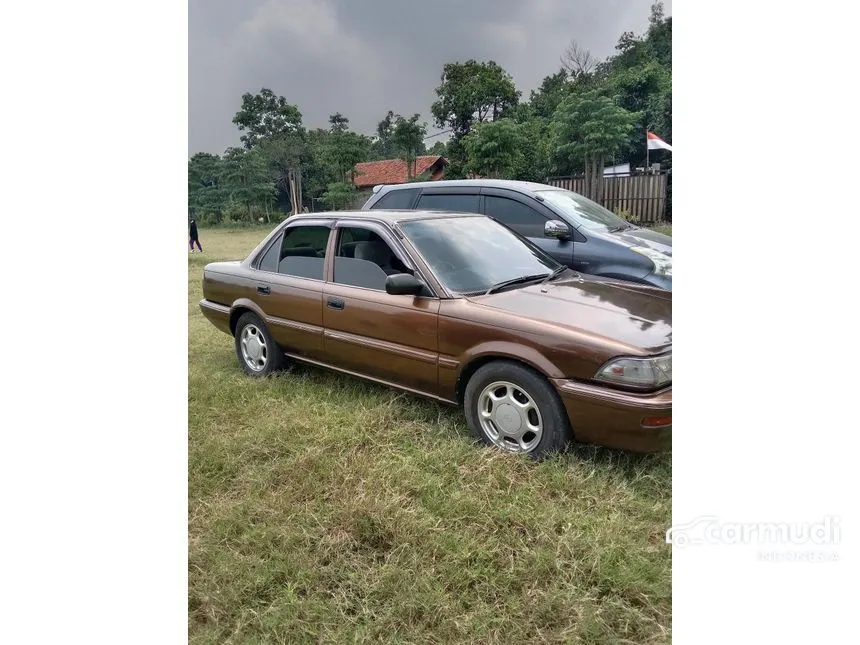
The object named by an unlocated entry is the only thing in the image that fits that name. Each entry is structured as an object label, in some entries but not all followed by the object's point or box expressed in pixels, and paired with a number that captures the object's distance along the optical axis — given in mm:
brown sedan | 2678
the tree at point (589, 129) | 14656
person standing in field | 14297
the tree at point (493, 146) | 12219
